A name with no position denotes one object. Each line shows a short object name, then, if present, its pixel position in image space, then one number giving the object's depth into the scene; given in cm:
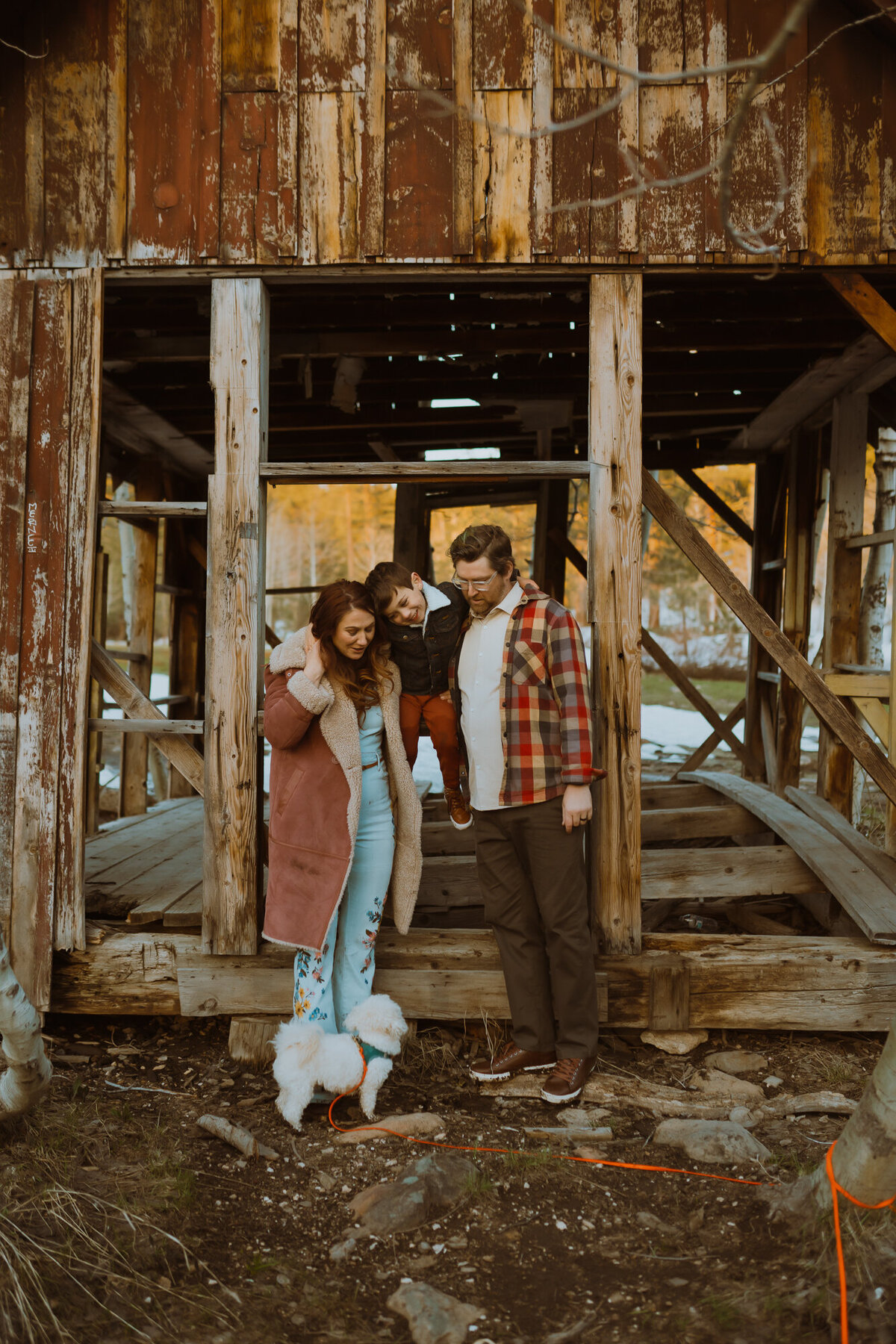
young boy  384
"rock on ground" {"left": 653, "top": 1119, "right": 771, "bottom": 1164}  351
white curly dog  373
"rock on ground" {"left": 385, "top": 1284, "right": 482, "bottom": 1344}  259
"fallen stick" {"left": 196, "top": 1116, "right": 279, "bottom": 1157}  358
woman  377
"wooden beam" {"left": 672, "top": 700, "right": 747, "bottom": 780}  916
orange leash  243
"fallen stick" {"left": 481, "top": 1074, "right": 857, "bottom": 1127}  389
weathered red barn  421
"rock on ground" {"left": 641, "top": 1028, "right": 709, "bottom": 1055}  446
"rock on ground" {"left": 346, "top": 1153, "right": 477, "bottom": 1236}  313
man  387
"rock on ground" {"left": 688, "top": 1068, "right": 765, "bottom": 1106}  406
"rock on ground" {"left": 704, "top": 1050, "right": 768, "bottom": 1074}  433
